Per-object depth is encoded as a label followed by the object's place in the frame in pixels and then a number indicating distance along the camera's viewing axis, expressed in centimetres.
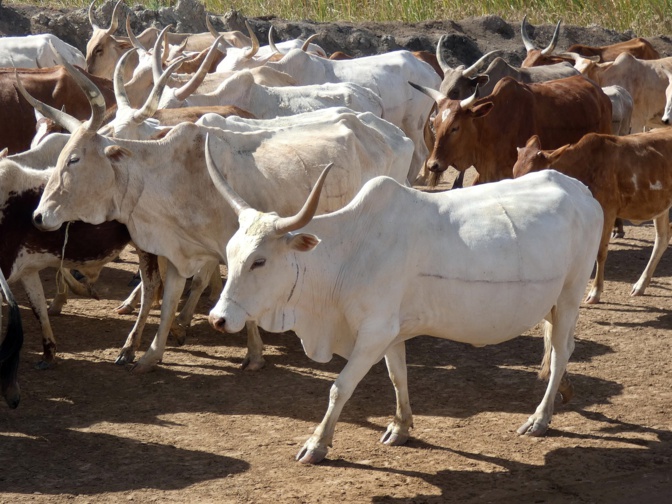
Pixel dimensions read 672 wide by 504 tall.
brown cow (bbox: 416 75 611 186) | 1763
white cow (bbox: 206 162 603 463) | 956
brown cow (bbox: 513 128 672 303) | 1517
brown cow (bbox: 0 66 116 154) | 1780
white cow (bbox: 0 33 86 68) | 2238
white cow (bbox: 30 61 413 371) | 1196
